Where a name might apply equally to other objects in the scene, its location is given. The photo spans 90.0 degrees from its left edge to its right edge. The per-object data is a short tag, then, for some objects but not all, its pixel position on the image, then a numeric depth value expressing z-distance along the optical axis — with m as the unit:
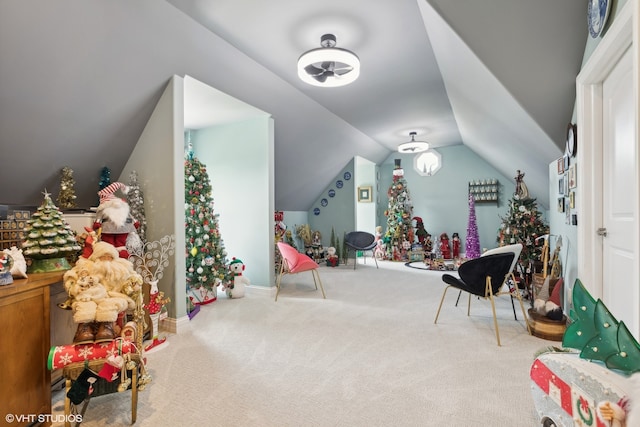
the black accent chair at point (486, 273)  3.13
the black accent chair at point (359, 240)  6.99
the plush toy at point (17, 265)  1.85
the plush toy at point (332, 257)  7.16
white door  2.09
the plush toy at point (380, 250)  8.05
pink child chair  4.43
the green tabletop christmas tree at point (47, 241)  2.09
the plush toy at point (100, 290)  1.83
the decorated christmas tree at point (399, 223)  7.85
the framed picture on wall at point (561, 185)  3.59
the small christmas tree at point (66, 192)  3.10
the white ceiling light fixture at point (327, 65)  3.08
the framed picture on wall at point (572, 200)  3.01
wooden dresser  1.59
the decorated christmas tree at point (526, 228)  4.41
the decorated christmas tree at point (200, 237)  4.12
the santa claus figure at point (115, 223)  2.74
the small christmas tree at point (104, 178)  3.54
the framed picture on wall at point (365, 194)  8.73
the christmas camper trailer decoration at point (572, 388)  1.17
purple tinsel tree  7.60
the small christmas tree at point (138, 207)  3.43
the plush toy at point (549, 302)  3.09
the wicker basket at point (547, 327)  3.03
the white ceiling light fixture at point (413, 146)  6.68
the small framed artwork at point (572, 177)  2.99
